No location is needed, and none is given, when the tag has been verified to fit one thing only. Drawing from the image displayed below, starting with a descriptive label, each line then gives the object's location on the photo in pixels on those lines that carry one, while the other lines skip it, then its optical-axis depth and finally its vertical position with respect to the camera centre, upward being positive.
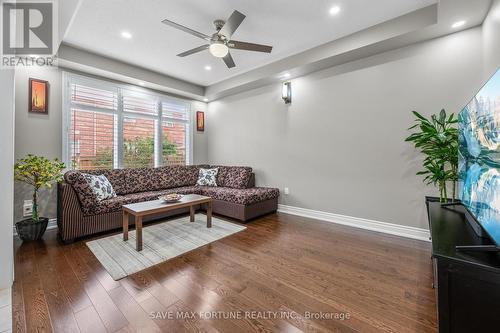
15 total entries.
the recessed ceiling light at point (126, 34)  2.97 +1.89
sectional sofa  2.84 -0.45
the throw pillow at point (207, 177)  4.80 -0.21
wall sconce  4.09 +1.46
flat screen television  1.09 +0.07
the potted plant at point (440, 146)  2.28 +0.24
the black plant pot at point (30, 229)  2.71 -0.79
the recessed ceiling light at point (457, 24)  2.44 +1.67
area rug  2.22 -0.97
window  3.65 +0.84
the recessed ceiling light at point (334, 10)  2.50 +1.88
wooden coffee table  2.52 -0.51
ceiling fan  2.48 +1.55
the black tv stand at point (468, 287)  0.99 -0.58
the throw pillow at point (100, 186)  3.11 -0.28
